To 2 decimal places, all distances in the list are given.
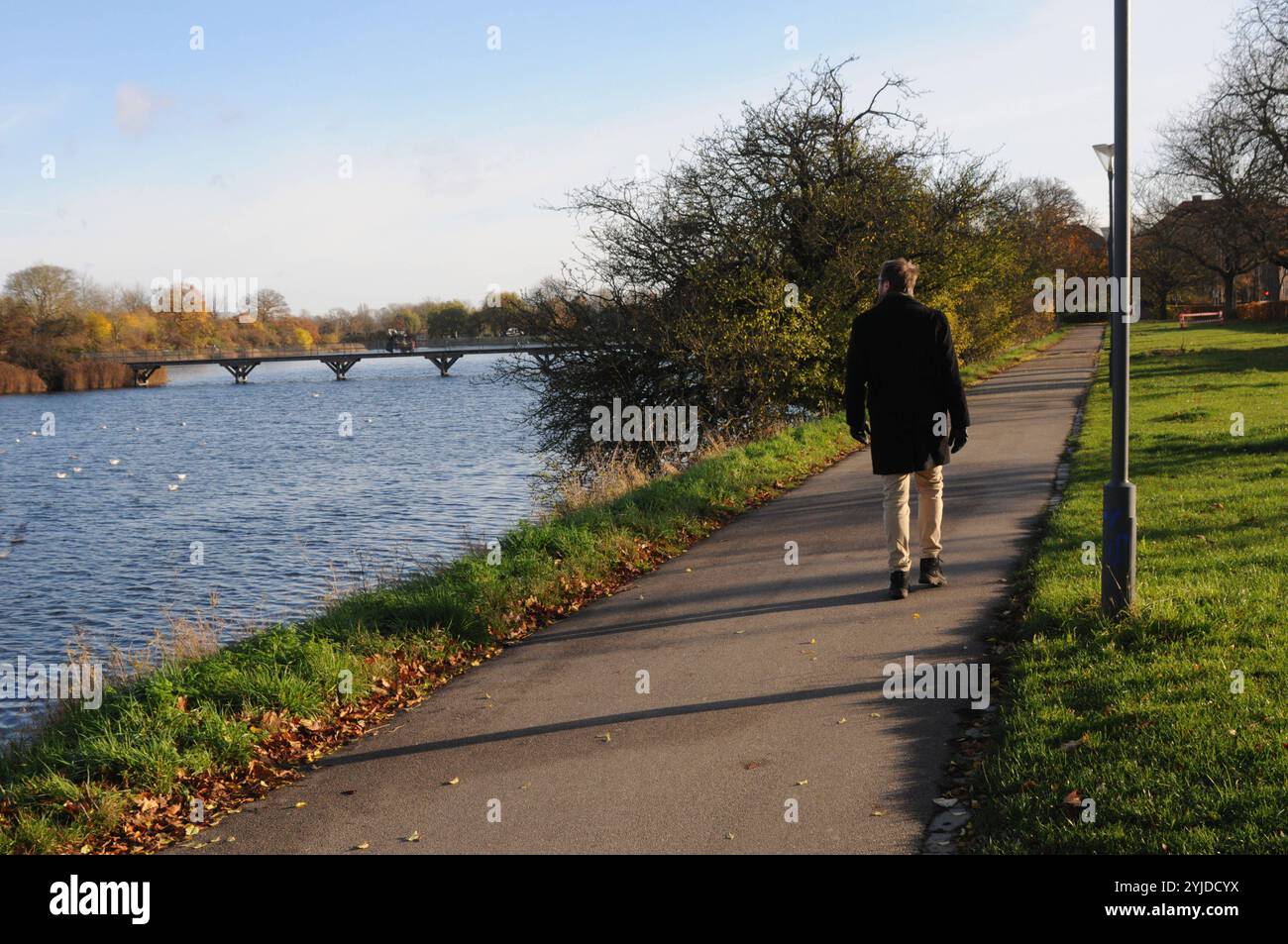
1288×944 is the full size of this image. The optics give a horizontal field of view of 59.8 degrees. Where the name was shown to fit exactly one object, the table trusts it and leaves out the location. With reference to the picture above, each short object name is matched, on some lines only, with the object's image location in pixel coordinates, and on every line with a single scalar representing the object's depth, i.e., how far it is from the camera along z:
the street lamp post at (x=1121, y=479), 6.41
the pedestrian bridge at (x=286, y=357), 96.31
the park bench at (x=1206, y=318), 72.22
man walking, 7.61
